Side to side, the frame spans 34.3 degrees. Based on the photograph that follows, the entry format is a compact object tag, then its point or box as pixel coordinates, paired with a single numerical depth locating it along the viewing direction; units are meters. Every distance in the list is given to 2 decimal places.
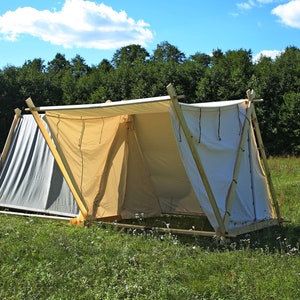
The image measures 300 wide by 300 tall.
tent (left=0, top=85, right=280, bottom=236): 6.52
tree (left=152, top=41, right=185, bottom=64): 49.66
